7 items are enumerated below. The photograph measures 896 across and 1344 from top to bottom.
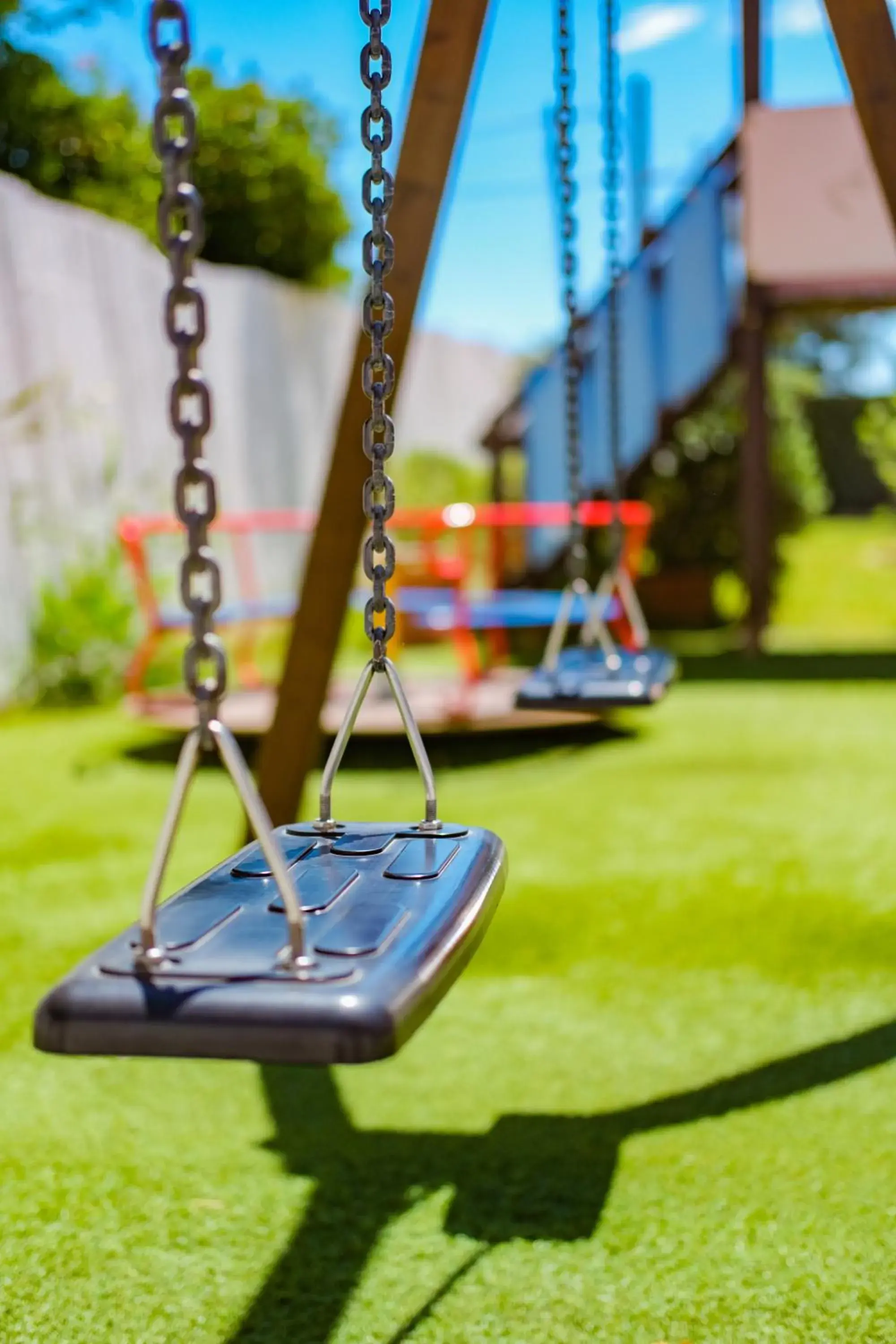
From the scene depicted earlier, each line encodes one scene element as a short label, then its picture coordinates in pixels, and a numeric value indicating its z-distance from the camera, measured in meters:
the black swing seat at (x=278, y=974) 0.95
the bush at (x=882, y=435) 7.60
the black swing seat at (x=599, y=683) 2.36
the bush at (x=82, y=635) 6.65
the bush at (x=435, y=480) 10.56
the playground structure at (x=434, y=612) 5.09
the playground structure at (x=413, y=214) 2.25
